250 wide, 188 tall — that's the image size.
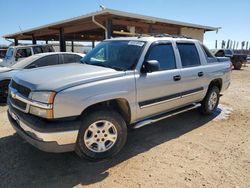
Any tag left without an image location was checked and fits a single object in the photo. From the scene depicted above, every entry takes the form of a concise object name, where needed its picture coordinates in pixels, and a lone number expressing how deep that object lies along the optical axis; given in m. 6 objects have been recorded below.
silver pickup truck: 2.94
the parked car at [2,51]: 23.04
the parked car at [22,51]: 10.54
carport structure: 10.73
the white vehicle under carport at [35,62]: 7.01
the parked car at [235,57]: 21.23
